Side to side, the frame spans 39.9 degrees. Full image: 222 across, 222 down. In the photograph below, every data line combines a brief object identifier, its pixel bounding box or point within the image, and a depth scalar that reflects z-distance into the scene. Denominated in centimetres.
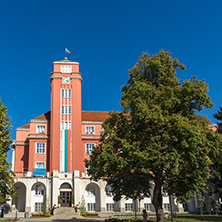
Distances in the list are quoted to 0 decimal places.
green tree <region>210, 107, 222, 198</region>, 4018
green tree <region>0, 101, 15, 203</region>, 2711
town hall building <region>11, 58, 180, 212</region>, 5056
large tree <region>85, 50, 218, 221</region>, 2311
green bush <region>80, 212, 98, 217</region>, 4409
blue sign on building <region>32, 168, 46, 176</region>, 5159
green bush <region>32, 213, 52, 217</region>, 4321
